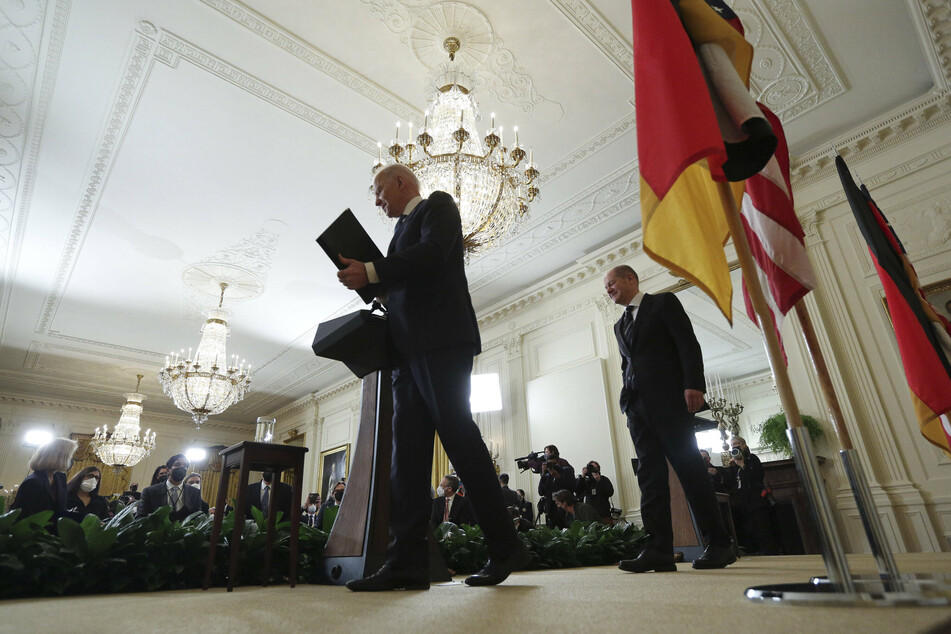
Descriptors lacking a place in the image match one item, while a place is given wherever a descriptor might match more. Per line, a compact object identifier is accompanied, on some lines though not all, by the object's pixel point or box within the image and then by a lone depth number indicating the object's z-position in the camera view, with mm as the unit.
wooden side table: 2127
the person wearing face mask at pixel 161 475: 4172
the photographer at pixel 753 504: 4273
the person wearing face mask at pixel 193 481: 4217
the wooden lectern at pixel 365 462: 1606
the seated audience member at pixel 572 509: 4348
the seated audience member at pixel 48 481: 2730
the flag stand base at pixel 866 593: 705
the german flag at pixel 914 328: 1851
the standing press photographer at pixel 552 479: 4734
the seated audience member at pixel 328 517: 2736
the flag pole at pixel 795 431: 810
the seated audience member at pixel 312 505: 6341
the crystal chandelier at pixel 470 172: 3539
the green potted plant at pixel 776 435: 4535
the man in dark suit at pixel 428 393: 1450
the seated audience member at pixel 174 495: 3807
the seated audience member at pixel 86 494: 3701
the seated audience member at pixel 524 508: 5254
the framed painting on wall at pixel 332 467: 9773
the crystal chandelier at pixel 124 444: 8656
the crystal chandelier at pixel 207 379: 6359
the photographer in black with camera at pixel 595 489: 4730
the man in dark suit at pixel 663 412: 1999
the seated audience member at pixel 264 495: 3707
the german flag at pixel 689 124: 1051
